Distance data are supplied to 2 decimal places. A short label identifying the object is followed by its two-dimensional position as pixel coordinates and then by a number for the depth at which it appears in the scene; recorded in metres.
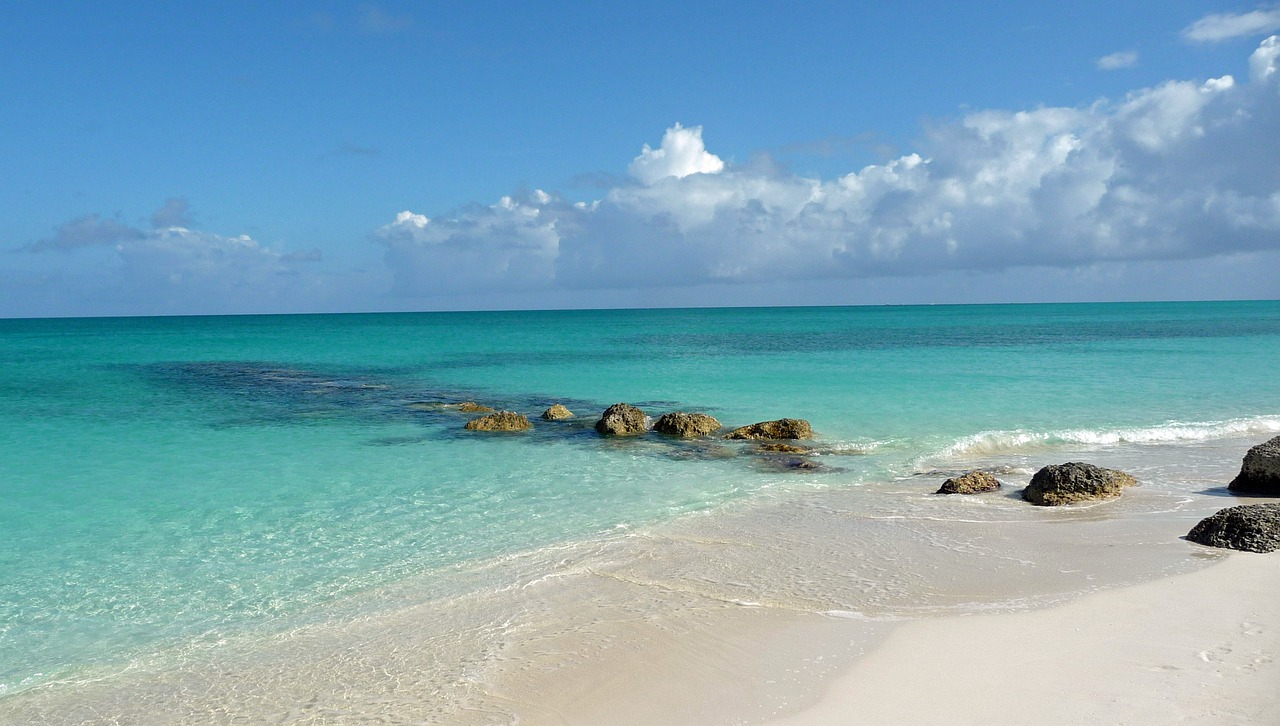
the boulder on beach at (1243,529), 8.69
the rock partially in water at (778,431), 17.34
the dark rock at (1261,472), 11.38
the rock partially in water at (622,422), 17.86
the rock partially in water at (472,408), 21.80
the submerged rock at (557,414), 20.50
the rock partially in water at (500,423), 18.59
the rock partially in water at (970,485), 11.96
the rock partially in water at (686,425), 17.84
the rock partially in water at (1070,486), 11.24
